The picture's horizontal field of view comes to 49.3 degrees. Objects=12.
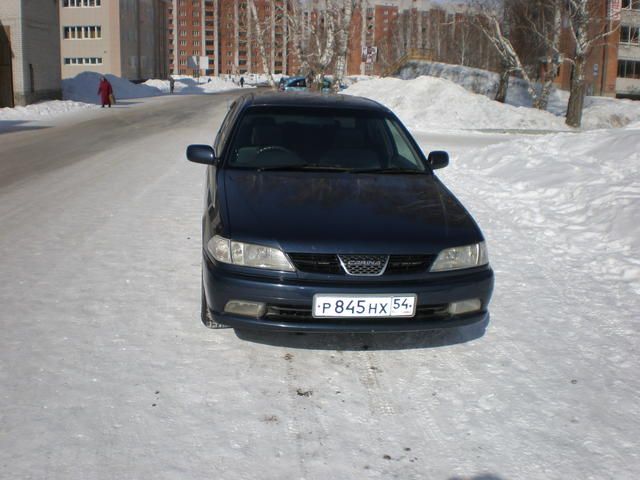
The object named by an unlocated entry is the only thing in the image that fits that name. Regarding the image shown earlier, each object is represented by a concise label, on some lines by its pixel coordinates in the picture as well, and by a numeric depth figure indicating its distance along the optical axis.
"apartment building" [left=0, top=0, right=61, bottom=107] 28.91
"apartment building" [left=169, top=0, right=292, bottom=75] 144.75
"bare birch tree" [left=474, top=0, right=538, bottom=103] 29.76
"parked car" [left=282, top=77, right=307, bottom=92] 42.81
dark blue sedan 3.76
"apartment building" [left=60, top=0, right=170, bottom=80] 68.06
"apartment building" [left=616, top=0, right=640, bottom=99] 61.56
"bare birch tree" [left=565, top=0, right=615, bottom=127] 24.22
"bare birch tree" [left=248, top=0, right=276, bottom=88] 35.53
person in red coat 32.03
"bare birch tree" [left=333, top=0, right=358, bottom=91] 30.14
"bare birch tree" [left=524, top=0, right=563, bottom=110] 27.58
